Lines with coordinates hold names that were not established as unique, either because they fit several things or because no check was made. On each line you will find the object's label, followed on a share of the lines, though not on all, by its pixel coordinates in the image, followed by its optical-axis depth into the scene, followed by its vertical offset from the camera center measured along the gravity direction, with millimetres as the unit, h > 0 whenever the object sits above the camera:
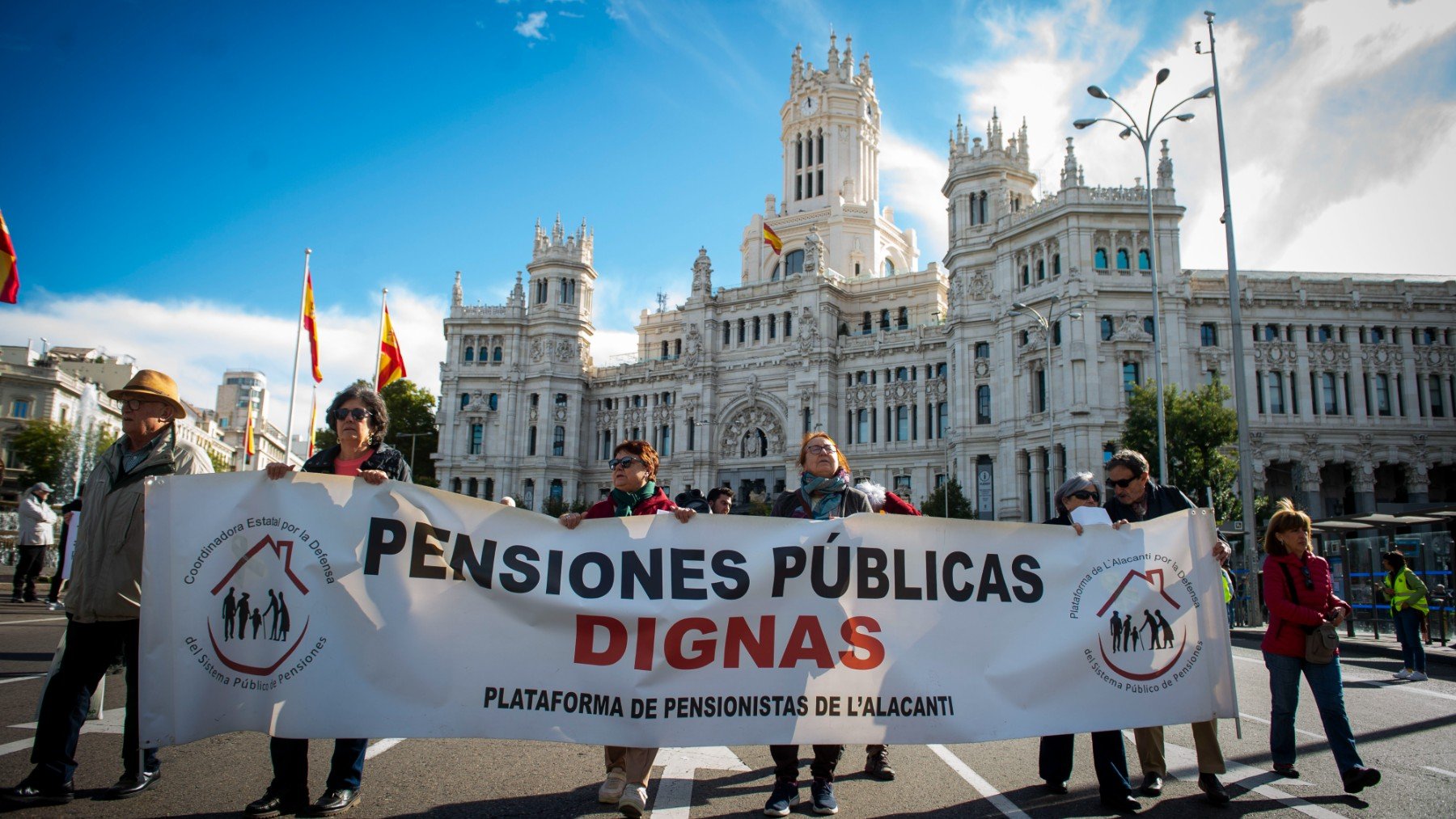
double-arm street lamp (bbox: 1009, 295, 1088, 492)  42941 +7947
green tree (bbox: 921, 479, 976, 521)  51219 +1160
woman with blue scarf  6582 +223
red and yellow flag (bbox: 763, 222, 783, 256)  65062 +20311
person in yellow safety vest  13312 -1305
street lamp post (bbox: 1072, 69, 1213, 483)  27719 +12085
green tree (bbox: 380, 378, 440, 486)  79250 +8342
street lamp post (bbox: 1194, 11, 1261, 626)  23375 +3744
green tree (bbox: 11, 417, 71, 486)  55938 +3934
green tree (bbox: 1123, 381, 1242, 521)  36344 +3528
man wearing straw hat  5469 -537
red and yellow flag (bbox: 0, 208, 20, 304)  16859 +4494
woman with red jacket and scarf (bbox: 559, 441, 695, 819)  5859 +179
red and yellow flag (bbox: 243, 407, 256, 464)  36716 +3136
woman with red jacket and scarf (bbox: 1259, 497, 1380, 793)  6656 -722
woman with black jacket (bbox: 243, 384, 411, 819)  5355 +274
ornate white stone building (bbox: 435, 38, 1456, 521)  48062 +10778
